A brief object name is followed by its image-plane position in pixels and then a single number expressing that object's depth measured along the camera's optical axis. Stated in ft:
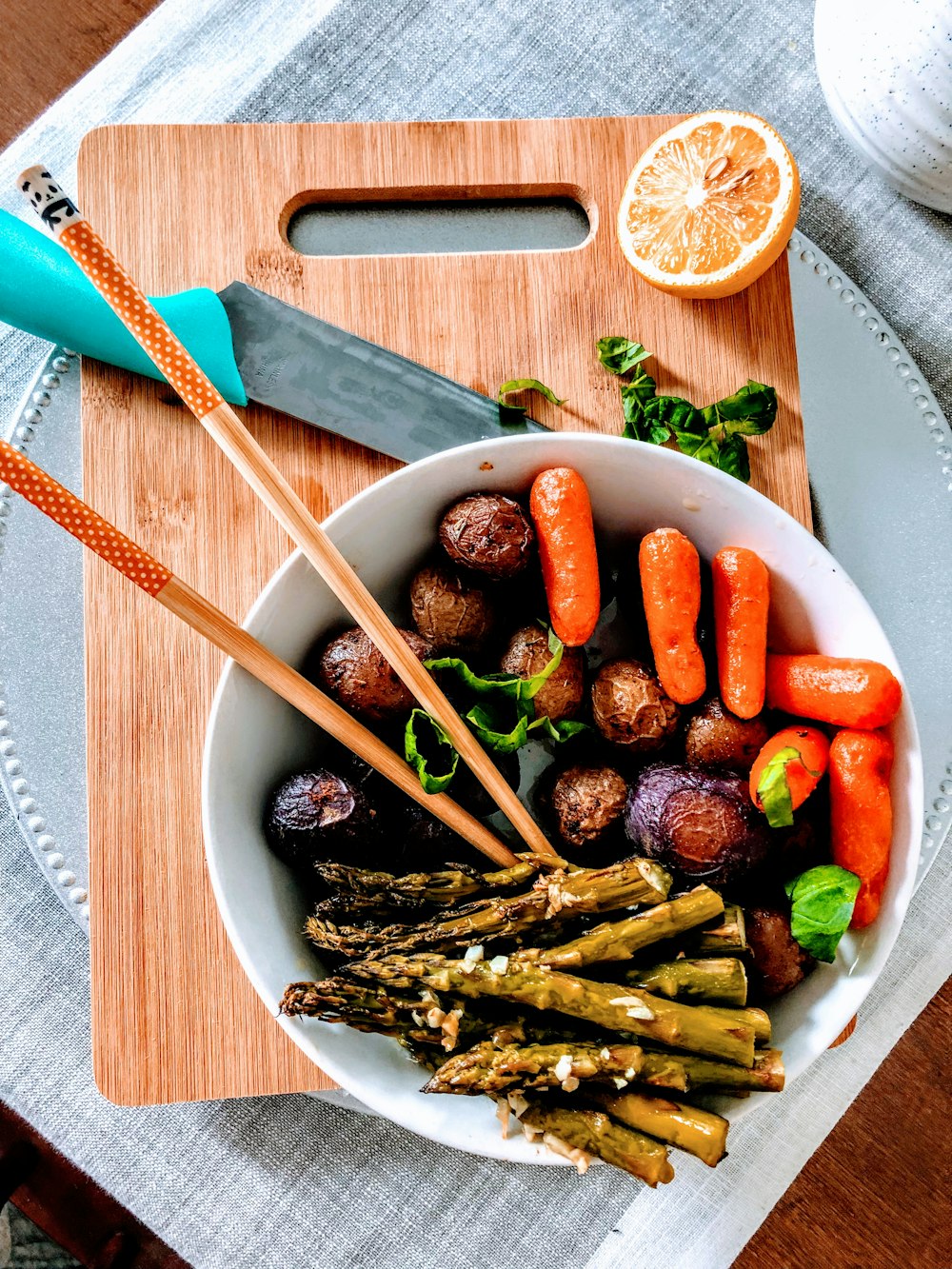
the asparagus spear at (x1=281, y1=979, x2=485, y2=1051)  1.08
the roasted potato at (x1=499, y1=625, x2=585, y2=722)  1.19
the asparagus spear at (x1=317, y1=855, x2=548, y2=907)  1.15
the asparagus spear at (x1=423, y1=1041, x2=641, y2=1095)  1.05
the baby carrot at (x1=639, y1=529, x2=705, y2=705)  1.19
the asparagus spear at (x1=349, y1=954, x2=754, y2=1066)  1.06
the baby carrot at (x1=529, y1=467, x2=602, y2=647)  1.17
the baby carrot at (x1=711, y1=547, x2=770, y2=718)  1.19
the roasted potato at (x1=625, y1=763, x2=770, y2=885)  1.11
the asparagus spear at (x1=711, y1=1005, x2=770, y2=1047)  1.08
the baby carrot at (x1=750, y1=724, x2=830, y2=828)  1.10
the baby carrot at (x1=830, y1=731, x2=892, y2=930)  1.14
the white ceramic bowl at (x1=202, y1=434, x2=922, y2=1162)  1.11
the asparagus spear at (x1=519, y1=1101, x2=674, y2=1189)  1.05
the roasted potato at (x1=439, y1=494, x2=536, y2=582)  1.16
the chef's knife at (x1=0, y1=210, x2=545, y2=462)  1.27
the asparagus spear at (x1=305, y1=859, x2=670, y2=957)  1.12
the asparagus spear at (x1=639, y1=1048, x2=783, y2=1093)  1.07
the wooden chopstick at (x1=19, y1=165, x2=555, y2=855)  0.93
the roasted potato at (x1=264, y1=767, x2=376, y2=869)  1.14
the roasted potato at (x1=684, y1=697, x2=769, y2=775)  1.20
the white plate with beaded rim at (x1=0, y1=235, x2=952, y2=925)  1.38
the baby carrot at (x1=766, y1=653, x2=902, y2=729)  1.13
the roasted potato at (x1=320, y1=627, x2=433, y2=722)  1.16
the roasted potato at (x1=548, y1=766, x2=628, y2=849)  1.18
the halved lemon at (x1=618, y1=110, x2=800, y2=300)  1.25
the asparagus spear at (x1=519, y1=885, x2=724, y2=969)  1.09
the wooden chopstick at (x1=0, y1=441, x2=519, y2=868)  0.95
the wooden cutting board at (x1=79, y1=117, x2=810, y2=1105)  1.30
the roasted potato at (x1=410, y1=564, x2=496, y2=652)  1.20
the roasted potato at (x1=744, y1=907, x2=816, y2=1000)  1.13
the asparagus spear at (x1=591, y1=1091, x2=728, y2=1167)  1.04
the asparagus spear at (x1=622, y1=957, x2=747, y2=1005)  1.09
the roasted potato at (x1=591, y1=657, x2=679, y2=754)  1.19
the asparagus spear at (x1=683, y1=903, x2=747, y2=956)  1.10
